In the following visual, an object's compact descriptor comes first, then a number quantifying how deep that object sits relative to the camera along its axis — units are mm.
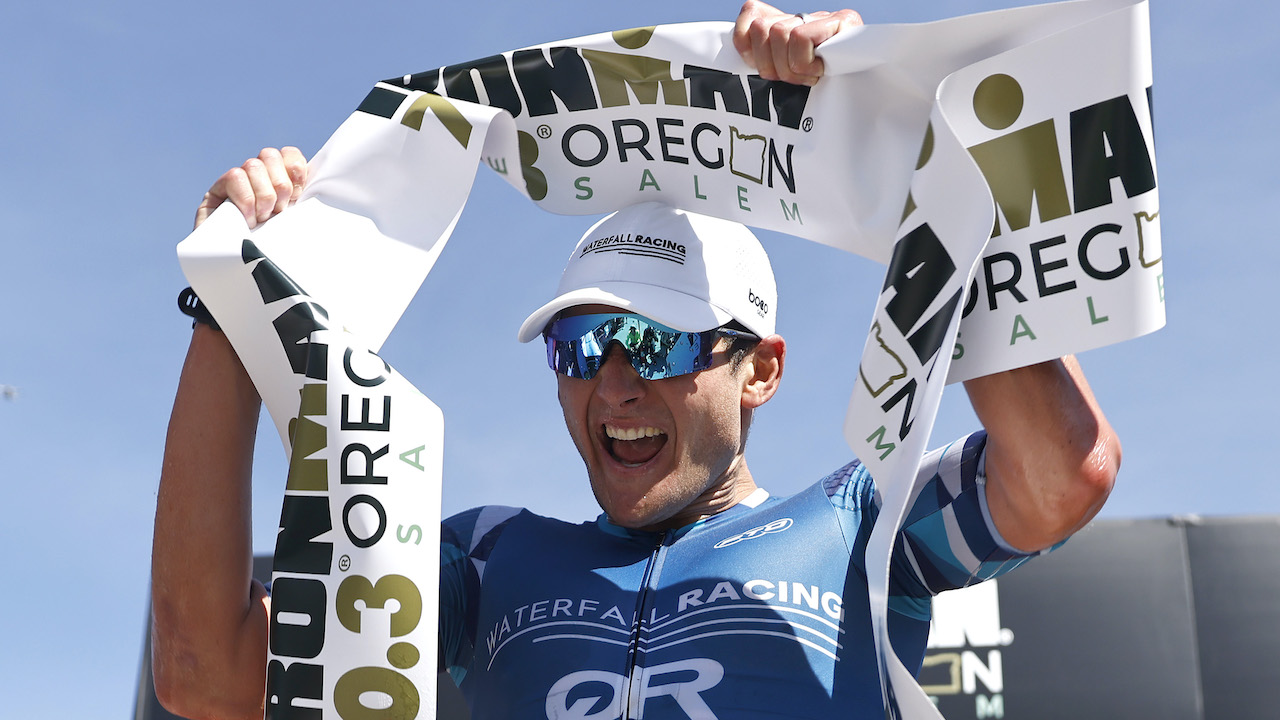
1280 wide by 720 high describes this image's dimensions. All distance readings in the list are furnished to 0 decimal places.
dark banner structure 6582
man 2643
